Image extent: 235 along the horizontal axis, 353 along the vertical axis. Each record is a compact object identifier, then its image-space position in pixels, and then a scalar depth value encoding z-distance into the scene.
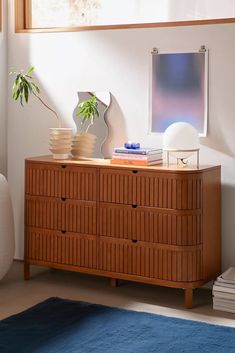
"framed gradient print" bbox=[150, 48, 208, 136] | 4.29
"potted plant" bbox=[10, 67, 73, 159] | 4.49
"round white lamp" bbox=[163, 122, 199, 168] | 4.12
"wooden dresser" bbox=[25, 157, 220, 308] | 3.99
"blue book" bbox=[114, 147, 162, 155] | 4.17
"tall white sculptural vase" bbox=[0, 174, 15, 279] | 4.39
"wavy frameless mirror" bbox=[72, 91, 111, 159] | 4.57
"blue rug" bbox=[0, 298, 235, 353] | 3.34
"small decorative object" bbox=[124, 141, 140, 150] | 4.27
